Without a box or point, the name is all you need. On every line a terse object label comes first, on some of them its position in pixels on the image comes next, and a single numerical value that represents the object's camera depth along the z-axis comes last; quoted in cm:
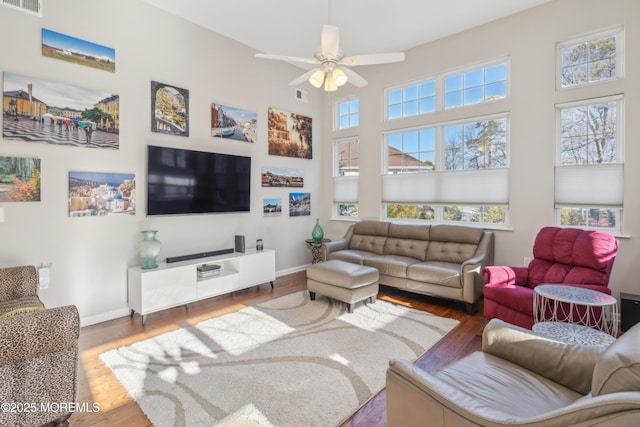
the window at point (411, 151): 493
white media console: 344
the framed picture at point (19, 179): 290
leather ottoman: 367
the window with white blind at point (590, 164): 345
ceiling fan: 276
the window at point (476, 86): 428
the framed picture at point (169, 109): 387
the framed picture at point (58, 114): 294
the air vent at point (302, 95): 564
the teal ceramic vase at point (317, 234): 565
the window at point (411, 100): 491
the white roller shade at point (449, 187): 425
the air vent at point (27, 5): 288
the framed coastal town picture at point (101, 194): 328
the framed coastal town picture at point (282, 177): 519
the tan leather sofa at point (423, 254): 374
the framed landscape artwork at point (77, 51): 311
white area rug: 201
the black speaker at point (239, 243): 454
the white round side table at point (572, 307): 241
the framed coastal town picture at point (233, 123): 449
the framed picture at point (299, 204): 561
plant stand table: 564
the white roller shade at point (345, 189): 577
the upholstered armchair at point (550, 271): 299
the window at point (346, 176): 579
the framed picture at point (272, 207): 518
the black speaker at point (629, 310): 294
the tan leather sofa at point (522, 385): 83
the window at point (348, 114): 581
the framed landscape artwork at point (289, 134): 526
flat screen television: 382
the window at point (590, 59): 351
